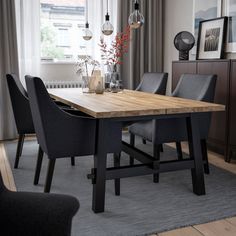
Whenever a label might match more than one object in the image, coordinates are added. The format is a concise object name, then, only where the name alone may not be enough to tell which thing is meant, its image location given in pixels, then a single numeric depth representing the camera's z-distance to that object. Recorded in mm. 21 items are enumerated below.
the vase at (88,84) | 3461
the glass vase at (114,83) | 3559
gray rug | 2152
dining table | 2273
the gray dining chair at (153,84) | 3758
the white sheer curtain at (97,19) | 4977
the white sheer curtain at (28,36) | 4594
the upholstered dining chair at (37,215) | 1180
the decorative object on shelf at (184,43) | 4223
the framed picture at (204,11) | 4042
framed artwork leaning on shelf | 3873
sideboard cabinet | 3416
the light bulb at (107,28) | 3332
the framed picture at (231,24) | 3758
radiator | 4863
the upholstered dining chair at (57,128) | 2270
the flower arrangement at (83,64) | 4905
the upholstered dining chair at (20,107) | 3160
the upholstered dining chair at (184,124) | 2838
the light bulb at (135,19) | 2971
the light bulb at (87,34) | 3741
